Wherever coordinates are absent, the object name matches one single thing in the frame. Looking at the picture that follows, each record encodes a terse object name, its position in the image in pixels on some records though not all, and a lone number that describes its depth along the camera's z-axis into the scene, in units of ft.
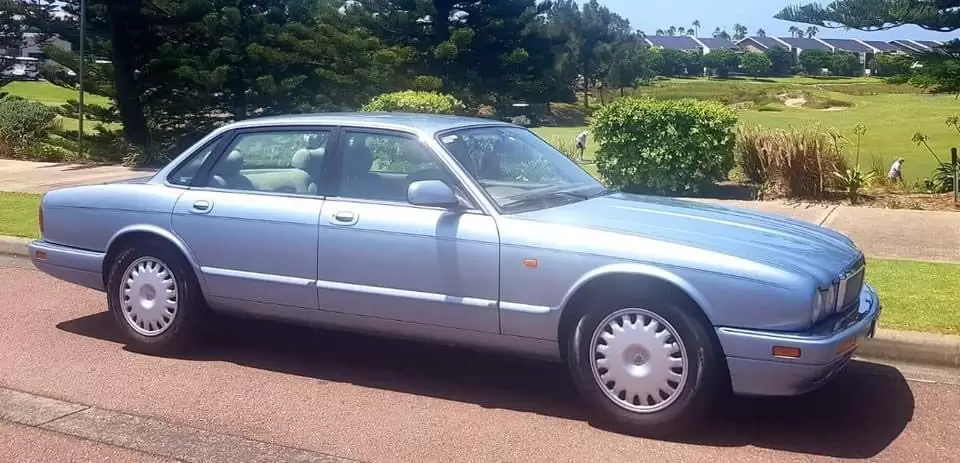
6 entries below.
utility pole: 63.63
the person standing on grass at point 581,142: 61.52
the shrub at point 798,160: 43.14
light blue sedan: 15.88
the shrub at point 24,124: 68.59
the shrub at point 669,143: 43.86
